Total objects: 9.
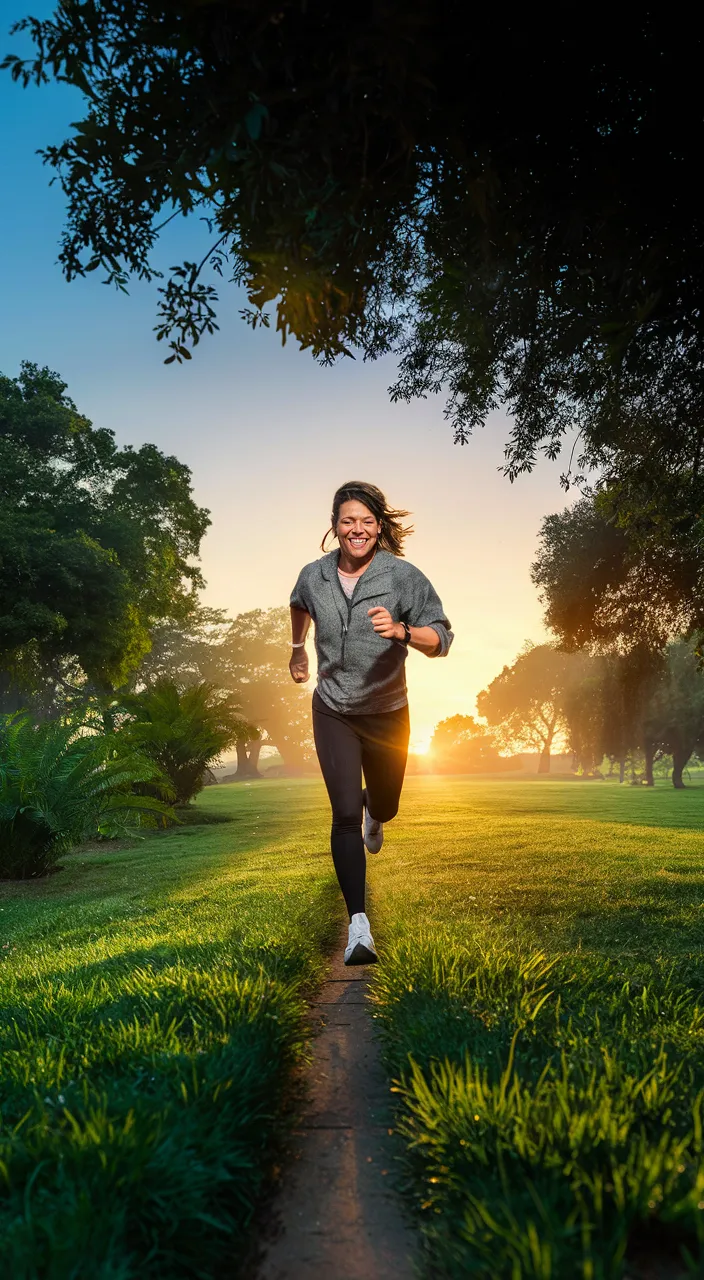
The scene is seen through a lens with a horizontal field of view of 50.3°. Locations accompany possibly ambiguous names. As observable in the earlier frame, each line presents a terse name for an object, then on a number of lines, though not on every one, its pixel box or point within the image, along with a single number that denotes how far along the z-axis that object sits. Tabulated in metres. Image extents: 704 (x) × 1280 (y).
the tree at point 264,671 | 68.88
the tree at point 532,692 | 56.28
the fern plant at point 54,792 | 8.56
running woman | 4.42
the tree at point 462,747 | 74.50
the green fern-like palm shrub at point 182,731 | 16.33
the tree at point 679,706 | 33.59
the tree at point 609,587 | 12.09
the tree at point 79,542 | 22.91
